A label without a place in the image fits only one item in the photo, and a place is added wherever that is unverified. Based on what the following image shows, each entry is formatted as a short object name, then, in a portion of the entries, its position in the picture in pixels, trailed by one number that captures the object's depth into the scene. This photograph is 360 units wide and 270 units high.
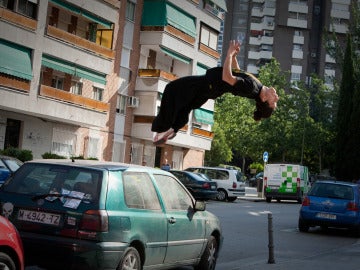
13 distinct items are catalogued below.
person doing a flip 6.72
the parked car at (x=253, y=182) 67.66
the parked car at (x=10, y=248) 6.61
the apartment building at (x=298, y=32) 89.56
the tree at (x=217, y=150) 71.94
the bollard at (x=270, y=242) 12.00
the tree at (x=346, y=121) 45.75
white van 37.72
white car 34.59
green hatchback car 7.68
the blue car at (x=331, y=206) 19.12
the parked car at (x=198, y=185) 30.55
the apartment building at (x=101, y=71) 31.91
